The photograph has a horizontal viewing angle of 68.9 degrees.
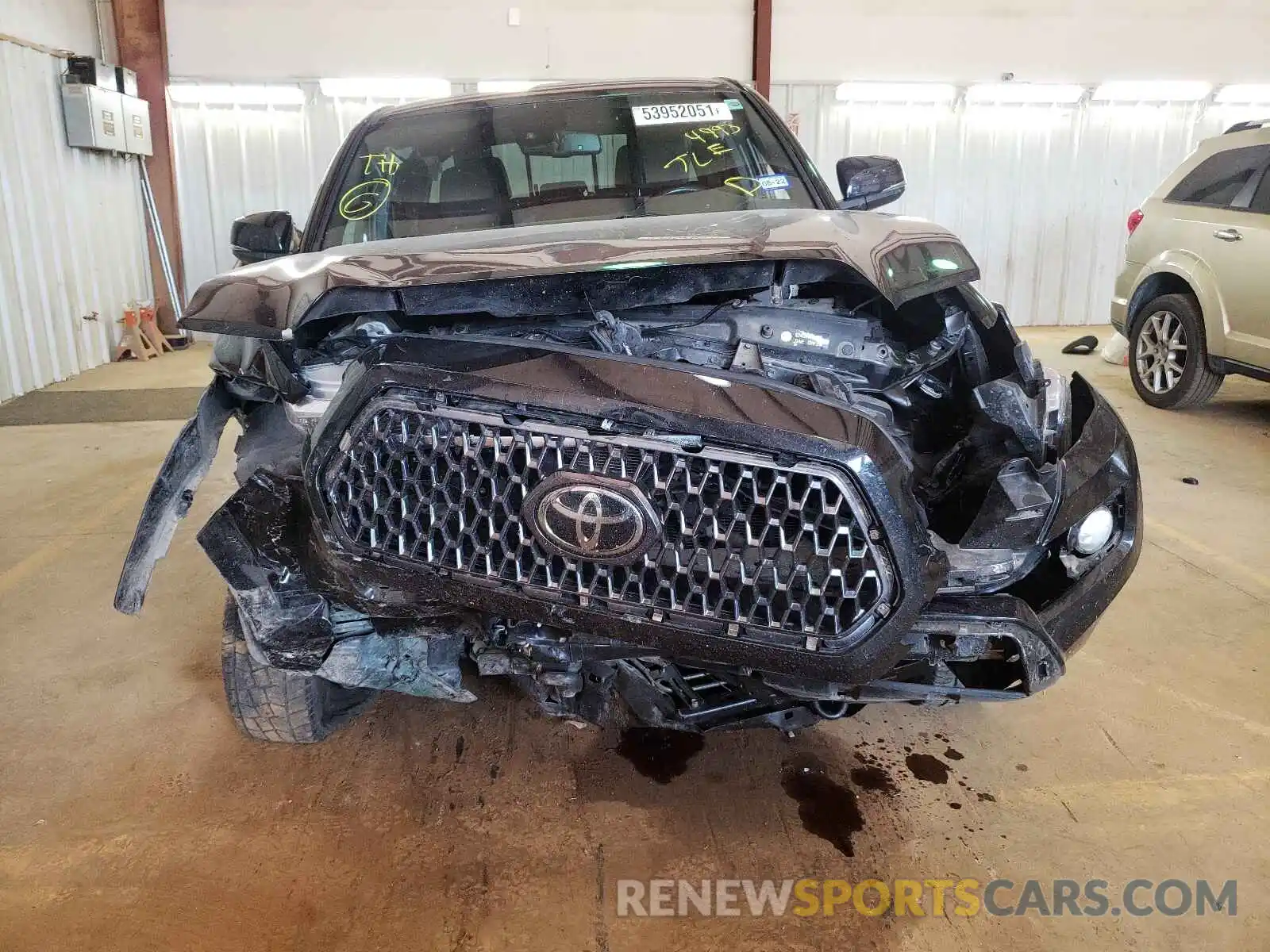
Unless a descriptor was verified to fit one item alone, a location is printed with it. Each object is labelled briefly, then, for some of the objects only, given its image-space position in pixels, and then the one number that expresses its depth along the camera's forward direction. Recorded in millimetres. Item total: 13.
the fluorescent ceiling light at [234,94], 8773
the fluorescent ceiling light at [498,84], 8828
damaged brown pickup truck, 1505
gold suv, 5117
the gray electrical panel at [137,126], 8141
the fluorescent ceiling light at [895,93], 9148
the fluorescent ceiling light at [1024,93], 9289
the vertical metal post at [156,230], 8867
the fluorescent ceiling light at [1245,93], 9562
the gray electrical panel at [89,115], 7438
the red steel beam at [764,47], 8844
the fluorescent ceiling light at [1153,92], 9375
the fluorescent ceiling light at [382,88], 8758
